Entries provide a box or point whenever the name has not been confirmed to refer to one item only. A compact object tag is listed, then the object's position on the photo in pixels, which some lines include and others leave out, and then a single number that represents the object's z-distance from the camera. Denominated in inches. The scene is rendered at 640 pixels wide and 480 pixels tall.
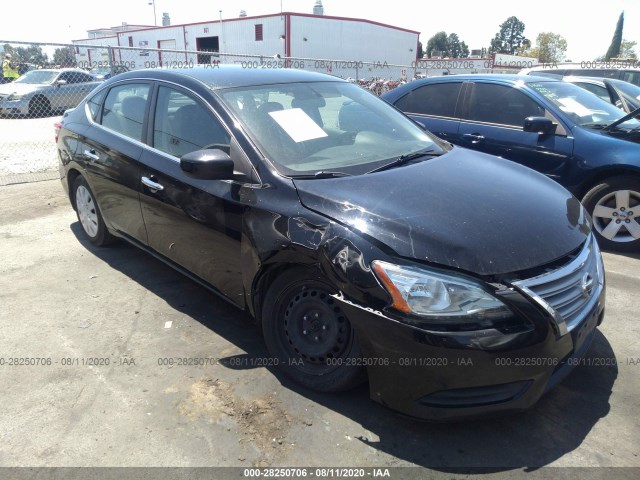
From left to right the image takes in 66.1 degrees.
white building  1368.1
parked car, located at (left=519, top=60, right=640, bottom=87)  468.3
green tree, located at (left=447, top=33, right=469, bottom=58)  3737.7
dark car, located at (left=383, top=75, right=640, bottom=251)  190.9
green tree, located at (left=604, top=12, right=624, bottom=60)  2190.0
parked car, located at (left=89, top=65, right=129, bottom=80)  356.4
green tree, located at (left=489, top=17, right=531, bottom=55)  3973.9
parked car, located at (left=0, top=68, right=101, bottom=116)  573.3
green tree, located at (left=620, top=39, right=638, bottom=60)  2237.1
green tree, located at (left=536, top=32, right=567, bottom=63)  2480.3
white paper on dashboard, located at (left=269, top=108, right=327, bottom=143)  122.1
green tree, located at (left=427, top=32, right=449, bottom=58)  3713.3
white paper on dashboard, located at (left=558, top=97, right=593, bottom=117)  210.7
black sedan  86.4
